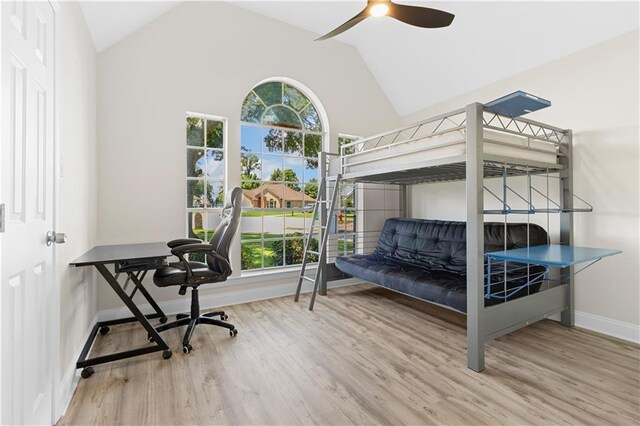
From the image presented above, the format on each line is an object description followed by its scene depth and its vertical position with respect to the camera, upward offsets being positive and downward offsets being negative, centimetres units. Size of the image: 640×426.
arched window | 365 +54
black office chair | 237 -47
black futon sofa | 254 -52
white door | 108 +2
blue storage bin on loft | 192 +72
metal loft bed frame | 203 +28
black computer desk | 197 -37
